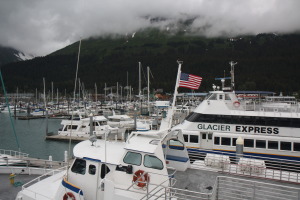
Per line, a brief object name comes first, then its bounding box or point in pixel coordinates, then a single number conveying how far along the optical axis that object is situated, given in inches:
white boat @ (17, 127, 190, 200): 287.3
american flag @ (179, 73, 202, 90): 421.1
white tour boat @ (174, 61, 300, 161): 670.5
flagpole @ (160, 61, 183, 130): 345.4
